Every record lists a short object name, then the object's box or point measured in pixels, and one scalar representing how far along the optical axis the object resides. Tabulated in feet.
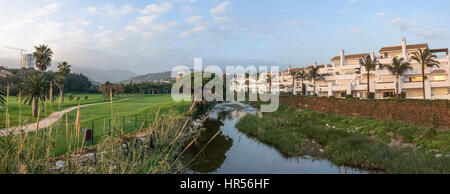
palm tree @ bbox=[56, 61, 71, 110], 139.13
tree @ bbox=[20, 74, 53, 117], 74.33
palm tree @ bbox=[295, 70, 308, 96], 208.64
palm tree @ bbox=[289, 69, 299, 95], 228.84
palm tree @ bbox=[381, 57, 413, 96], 133.59
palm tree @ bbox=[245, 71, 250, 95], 337.19
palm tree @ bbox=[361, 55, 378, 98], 136.05
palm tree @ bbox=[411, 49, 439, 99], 120.47
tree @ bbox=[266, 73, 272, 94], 270.46
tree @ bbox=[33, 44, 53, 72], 143.48
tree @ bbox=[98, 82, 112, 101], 179.17
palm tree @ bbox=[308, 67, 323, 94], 189.37
